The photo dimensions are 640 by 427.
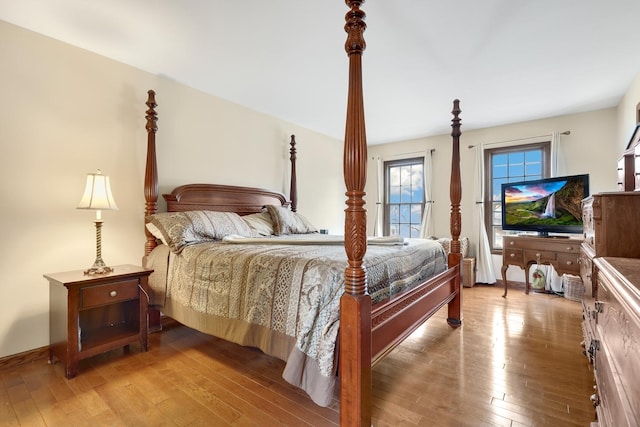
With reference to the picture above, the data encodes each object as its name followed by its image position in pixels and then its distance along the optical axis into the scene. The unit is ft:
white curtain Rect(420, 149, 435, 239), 17.06
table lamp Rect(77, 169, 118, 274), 7.27
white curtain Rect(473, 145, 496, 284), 15.01
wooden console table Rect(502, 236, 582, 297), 11.08
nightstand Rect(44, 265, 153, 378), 6.59
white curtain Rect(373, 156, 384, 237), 18.86
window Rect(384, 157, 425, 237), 18.11
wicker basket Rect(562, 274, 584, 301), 12.11
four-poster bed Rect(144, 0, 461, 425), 4.60
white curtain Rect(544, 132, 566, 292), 13.33
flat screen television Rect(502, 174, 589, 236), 11.30
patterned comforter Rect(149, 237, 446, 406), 5.06
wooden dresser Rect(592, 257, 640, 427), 2.60
